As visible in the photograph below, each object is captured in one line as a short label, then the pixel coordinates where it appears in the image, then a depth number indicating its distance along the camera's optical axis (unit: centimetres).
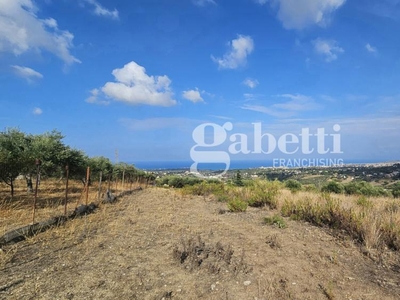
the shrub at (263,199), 1040
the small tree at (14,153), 900
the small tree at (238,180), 2669
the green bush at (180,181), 2950
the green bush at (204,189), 1638
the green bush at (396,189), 1940
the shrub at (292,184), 2223
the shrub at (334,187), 2058
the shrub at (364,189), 1909
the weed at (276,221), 714
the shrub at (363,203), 867
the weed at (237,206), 964
